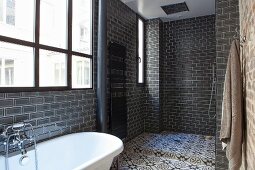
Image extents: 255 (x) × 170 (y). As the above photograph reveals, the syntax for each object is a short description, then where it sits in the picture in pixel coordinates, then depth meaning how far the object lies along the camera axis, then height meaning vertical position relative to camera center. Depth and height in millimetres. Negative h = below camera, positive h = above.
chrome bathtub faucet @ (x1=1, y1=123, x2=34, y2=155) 1879 -482
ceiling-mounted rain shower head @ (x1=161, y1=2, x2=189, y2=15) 4031 +1533
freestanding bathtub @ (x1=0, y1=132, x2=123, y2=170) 1891 -710
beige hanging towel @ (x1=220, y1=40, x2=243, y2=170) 1889 -264
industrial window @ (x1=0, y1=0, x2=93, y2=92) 2080 +463
